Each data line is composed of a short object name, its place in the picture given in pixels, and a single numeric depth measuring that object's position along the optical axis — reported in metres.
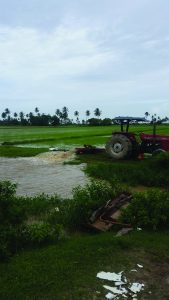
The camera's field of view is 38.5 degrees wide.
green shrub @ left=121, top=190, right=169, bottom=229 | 4.62
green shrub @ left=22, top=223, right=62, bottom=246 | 4.03
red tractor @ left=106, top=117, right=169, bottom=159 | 10.74
